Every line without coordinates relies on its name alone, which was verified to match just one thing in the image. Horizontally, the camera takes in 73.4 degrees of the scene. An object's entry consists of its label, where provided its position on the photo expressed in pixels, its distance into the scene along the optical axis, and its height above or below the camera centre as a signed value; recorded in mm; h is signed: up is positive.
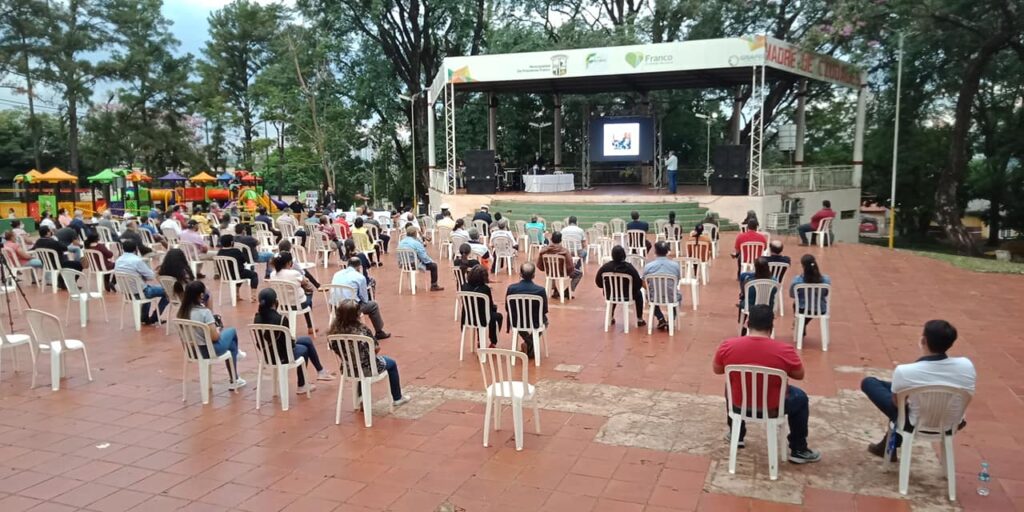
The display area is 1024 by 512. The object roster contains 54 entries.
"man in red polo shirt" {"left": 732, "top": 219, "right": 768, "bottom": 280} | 10227 -732
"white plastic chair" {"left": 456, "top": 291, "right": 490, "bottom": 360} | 6676 -1150
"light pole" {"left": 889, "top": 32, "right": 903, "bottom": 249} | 19319 -511
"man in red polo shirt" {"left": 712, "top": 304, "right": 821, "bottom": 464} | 4105 -1043
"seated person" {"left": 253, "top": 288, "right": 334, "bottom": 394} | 5438 -1179
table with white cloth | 23000 +278
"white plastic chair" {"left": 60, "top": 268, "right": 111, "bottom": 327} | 8539 -1192
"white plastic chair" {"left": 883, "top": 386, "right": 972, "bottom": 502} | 3770 -1303
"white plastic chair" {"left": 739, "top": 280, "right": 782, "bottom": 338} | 7031 -1063
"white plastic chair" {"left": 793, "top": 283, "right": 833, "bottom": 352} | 7070 -1191
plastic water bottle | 3972 -1739
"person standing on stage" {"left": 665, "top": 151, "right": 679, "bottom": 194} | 21422 +670
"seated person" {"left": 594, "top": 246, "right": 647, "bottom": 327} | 7852 -915
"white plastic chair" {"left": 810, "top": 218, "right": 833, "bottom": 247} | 16109 -1068
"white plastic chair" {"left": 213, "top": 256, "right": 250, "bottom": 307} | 9586 -1072
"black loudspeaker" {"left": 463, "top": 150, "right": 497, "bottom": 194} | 22578 +676
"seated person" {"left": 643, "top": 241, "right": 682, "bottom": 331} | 7906 -886
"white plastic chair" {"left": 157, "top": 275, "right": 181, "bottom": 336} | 8102 -1099
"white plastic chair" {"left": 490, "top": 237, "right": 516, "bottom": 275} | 12508 -1078
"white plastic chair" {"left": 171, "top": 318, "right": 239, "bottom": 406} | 5488 -1247
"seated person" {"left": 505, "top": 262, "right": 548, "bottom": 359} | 6734 -949
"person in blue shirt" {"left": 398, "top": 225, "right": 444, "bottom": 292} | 10859 -905
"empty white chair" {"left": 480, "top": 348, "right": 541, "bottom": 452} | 4562 -1372
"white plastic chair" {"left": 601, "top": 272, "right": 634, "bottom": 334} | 7902 -1166
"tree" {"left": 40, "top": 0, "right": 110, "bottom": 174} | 34281 +7510
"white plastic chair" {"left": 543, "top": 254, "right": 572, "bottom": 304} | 9703 -1136
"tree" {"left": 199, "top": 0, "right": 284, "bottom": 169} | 42375 +9244
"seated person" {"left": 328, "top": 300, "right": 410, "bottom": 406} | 5066 -1012
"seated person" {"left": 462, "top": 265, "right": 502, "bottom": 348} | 6785 -947
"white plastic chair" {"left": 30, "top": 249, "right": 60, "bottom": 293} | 10453 -916
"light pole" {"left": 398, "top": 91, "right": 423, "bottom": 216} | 27606 +2428
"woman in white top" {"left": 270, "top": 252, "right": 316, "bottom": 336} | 7531 -858
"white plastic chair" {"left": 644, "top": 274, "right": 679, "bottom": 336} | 7768 -1181
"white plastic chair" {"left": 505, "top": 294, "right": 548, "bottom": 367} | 6660 -1208
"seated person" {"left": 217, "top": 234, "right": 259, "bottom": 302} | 9584 -826
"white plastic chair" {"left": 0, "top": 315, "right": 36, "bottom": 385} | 6148 -1256
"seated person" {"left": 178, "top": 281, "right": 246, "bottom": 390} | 5707 -1036
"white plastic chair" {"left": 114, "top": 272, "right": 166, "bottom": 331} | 8141 -1107
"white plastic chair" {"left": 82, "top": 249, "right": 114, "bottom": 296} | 9922 -940
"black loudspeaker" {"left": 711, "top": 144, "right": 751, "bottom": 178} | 19656 +762
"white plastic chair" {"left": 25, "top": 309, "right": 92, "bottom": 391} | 5988 -1232
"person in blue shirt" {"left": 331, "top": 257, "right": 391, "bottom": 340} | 7359 -1051
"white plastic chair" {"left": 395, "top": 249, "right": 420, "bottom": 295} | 10773 -1082
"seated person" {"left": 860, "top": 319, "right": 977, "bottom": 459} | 3879 -1048
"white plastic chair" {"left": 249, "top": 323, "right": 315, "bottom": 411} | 5309 -1226
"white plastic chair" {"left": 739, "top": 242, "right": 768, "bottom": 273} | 10188 -974
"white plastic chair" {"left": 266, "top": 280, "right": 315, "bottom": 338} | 7470 -1126
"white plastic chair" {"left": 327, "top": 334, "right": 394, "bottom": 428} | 4988 -1249
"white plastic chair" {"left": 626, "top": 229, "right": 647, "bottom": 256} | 12572 -926
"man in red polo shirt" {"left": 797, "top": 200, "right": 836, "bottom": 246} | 15875 -809
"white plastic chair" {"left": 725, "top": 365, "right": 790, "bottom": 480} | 4016 -1278
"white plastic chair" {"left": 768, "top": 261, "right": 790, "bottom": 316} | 8469 -1049
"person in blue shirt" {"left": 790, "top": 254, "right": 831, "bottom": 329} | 7043 -951
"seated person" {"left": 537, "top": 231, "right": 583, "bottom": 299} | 9742 -884
